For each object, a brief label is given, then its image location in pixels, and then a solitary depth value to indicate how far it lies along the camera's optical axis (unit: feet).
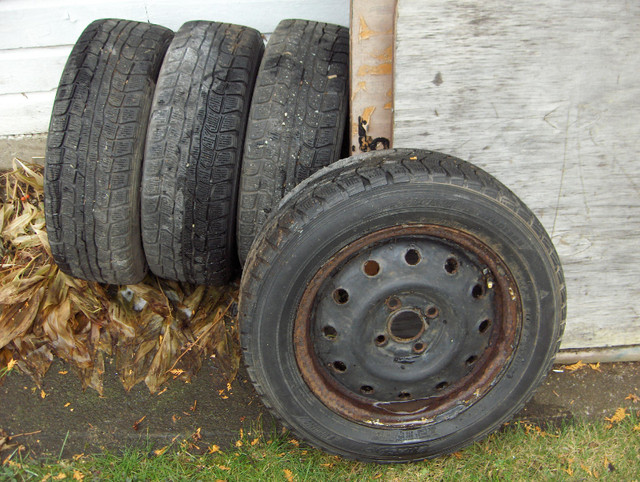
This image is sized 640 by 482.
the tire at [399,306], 6.61
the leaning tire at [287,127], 8.21
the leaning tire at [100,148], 8.62
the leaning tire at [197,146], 8.43
